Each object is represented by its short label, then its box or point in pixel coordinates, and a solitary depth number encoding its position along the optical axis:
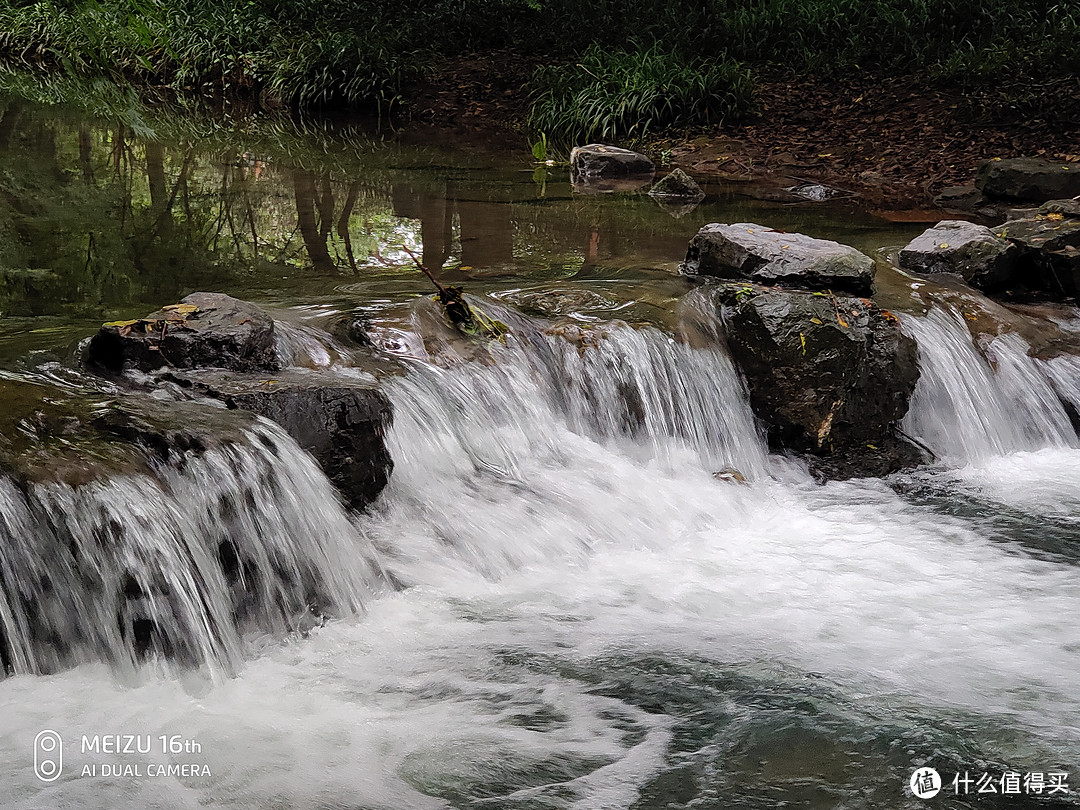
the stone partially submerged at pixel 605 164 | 11.26
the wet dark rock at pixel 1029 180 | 9.62
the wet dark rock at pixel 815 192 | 10.62
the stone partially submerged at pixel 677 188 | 10.33
